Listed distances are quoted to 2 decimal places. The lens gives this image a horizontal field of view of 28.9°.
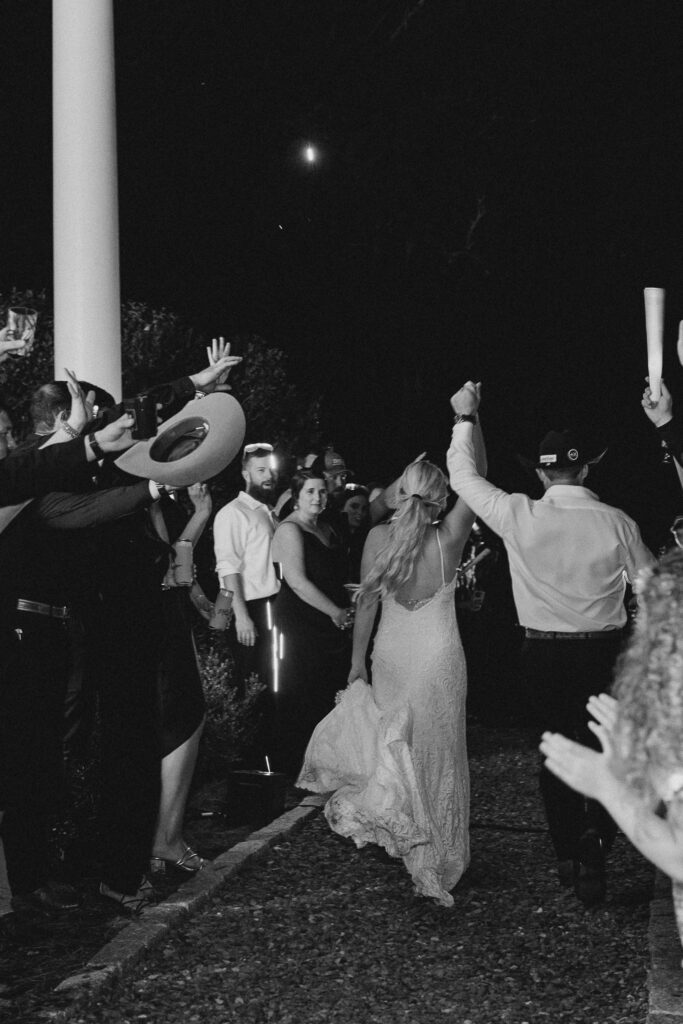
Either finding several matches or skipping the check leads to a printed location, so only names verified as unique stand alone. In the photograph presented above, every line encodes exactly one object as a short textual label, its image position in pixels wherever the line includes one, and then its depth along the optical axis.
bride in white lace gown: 6.27
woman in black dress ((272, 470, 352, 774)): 8.42
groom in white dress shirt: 6.16
